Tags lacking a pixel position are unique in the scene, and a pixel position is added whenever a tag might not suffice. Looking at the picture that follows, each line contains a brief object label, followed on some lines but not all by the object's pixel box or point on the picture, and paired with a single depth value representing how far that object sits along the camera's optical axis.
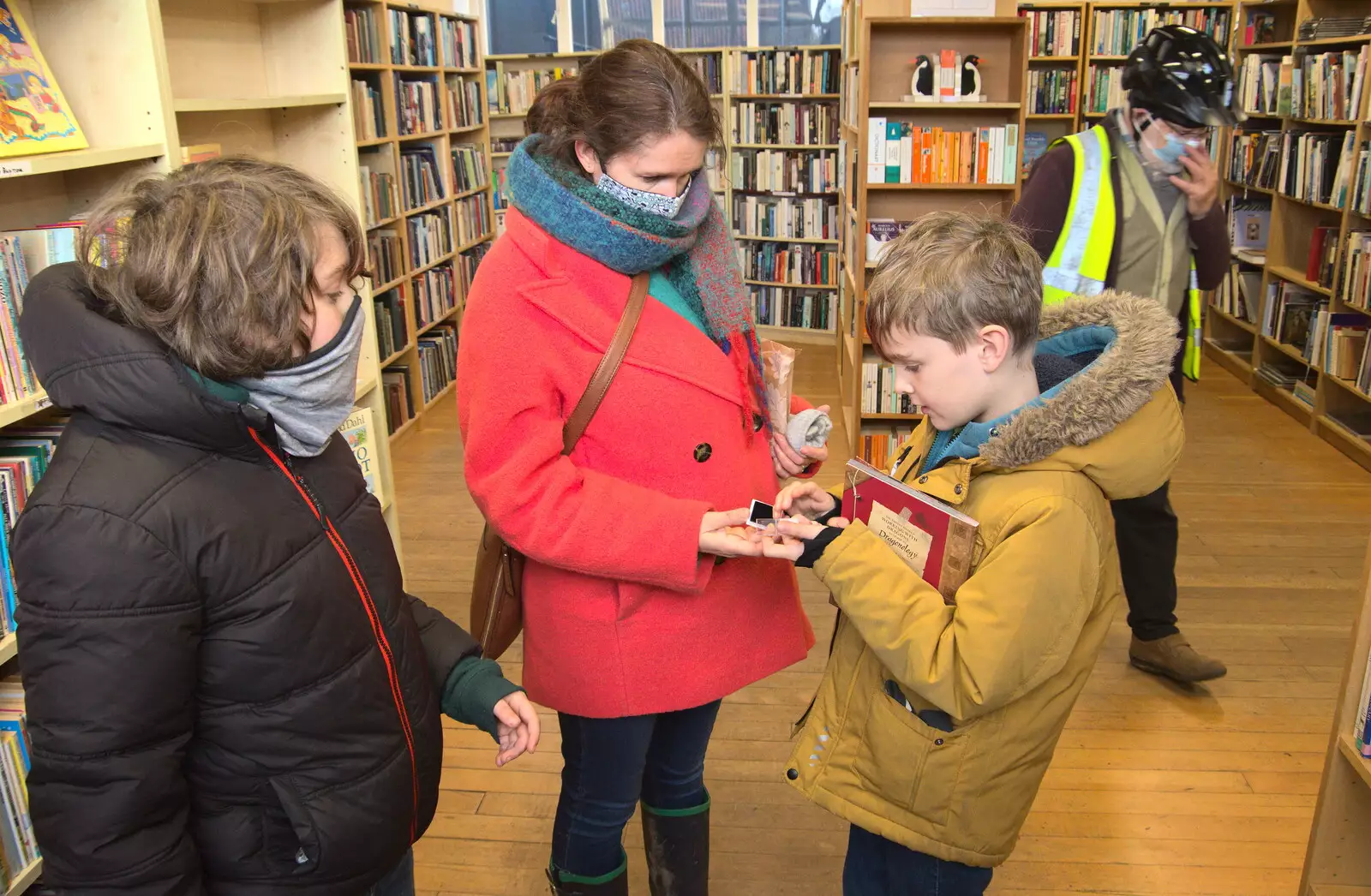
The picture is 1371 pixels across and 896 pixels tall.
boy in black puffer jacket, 0.94
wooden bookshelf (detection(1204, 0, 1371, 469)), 4.84
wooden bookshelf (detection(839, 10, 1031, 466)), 4.14
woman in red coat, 1.36
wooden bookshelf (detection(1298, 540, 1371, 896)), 1.51
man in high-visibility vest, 2.28
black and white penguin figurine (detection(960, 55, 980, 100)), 4.16
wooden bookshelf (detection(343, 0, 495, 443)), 5.27
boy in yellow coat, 1.24
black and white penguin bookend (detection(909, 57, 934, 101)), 4.16
